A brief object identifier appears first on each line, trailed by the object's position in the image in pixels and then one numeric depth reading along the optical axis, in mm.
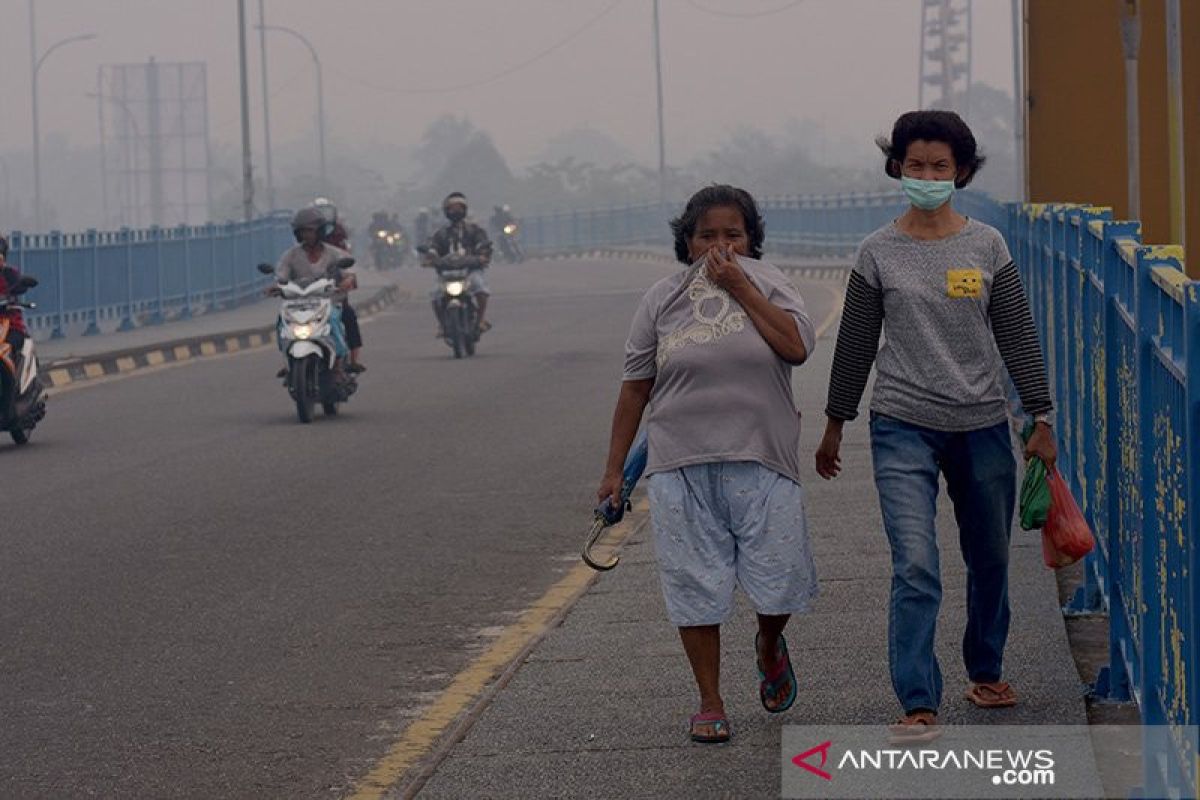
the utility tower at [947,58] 103375
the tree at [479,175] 143500
